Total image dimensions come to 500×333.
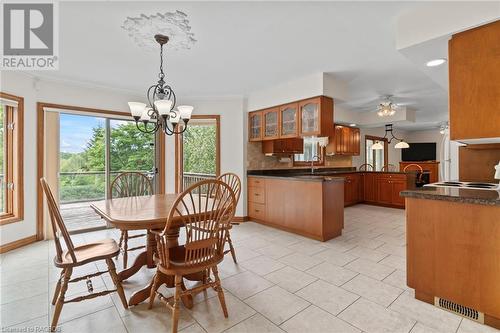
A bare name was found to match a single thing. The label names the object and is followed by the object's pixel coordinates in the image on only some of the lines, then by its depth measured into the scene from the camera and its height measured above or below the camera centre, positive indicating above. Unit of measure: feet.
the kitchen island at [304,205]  11.40 -2.00
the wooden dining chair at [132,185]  10.18 -0.76
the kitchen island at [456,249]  5.43 -2.07
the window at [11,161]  10.70 +0.32
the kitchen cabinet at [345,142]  19.93 +2.13
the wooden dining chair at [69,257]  5.35 -2.21
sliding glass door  13.05 +0.61
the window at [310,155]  18.65 +0.94
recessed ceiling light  7.50 +3.34
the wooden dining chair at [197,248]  5.37 -1.92
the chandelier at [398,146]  21.53 +1.83
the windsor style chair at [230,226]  6.32 -1.54
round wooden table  5.57 -1.25
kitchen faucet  19.62 +0.69
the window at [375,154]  24.86 +1.36
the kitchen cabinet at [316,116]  11.57 +2.51
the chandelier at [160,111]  7.32 +1.89
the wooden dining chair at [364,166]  23.90 +0.00
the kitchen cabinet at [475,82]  5.78 +2.11
